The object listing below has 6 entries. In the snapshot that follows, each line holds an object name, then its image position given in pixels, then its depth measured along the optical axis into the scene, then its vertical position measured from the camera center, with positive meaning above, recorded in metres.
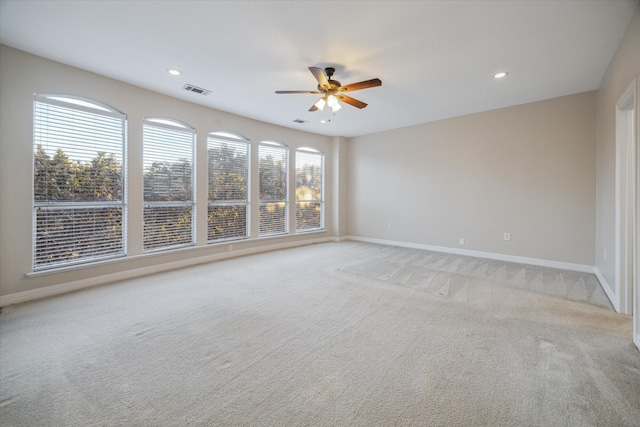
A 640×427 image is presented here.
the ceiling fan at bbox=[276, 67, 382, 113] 3.06 +1.53
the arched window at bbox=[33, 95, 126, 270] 3.24 +0.40
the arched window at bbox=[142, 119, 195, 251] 4.22 +0.47
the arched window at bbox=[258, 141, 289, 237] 5.92 +0.56
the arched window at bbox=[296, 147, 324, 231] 6.71 +0.61
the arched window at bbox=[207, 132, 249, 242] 5.07 +0.52
